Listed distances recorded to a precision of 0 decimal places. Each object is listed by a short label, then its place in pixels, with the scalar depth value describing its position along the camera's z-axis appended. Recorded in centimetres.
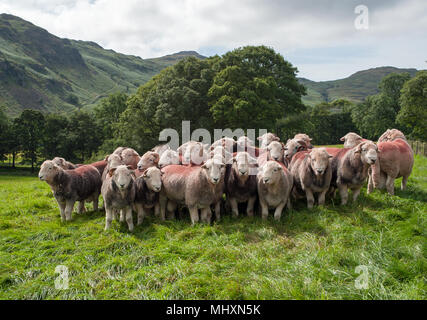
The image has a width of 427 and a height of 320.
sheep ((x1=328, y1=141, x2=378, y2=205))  816
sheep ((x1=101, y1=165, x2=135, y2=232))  729
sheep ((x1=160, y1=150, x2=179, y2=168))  1021
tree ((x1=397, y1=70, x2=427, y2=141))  4506
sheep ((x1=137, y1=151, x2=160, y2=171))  948
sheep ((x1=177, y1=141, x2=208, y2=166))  977
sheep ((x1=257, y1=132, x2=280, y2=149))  1148
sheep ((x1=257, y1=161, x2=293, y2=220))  760
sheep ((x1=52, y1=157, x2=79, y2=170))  1059
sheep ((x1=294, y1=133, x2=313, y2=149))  1146
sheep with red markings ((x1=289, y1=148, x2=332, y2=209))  802
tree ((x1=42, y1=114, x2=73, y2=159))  5316
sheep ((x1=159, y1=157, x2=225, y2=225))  758
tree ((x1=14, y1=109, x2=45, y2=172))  5323
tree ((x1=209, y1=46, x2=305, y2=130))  3002
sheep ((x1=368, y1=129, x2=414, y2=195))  921
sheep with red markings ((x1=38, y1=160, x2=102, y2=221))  843
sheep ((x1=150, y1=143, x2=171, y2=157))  1313
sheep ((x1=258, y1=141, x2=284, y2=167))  902
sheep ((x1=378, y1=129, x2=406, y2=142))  1078
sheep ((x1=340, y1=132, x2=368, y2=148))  1071
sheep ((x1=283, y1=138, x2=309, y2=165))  1056
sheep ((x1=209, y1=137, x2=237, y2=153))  1096
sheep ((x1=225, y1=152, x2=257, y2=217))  797
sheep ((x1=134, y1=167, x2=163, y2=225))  788
